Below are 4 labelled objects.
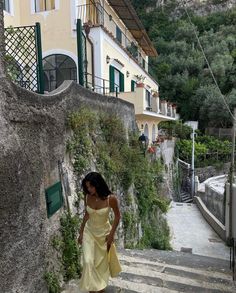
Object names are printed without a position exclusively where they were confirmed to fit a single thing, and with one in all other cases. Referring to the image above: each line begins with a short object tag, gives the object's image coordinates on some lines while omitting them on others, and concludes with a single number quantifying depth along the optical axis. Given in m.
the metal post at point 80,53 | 7.88
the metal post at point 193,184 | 23.68
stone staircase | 4.26
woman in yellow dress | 3.44
